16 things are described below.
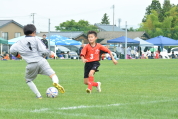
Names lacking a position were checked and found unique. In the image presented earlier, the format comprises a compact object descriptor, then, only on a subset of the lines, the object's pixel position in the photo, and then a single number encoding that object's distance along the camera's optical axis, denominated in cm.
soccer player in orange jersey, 1083
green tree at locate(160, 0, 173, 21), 10867
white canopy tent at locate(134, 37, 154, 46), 5272
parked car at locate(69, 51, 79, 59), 5266
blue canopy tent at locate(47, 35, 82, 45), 4819
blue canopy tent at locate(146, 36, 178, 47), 5366
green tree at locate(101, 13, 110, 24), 14938
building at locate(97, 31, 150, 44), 9436
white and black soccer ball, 917
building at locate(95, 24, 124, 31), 11944
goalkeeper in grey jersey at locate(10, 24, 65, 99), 906
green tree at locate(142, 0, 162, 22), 11675
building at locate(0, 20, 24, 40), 8488
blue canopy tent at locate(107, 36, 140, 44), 5075
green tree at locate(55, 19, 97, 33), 11950
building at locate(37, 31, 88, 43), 9053
